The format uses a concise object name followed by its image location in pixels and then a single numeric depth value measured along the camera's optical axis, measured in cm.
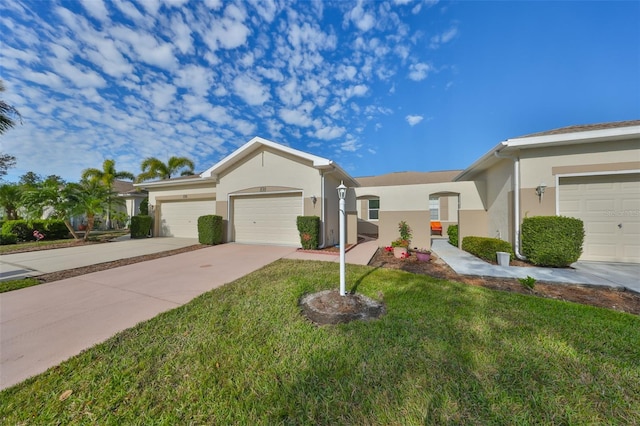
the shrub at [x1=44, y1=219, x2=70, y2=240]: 1230
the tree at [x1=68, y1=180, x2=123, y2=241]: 1047
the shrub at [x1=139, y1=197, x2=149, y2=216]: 1409
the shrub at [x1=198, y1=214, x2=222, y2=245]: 1003
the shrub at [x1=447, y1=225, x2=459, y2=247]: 1032
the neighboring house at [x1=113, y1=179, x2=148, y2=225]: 1828
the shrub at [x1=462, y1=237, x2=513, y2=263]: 678
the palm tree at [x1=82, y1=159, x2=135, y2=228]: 1833
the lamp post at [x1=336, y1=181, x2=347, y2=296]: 381
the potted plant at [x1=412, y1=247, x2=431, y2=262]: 724
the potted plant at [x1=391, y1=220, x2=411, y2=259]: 786
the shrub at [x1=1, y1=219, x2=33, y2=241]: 1150
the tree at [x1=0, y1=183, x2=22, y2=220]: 1285
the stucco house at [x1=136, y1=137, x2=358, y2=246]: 927
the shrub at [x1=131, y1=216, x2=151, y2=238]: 1252
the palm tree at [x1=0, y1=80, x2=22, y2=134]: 655
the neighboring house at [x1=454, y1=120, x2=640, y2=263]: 629
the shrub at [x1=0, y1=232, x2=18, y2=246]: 1104
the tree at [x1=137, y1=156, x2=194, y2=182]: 1916
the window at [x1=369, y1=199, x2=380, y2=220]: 1549
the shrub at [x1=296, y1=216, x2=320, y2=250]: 875
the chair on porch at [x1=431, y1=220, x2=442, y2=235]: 1557
